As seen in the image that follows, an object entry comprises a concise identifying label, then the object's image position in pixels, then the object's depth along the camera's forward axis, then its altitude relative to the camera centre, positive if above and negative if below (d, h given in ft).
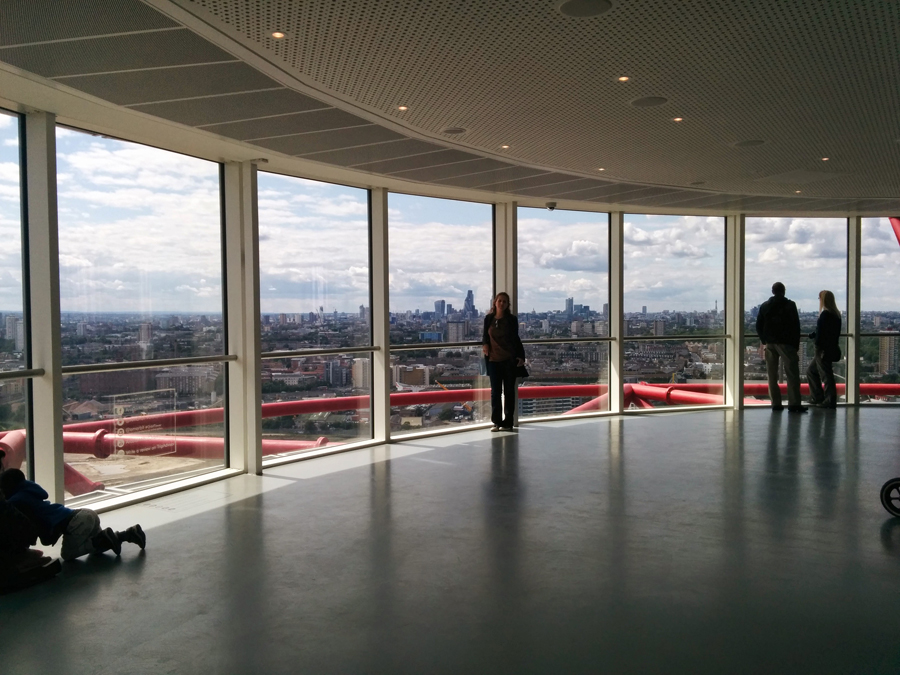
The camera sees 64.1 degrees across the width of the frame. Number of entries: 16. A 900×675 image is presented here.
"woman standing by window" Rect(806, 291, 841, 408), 36.70 -1.44
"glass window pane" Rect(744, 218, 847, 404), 38.68 +2.92
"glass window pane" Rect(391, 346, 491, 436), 30.53 -2.94
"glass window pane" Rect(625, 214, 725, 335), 37.37 +2.40
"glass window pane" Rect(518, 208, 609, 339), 34.73 +2.42
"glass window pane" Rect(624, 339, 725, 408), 37.63 -2.77
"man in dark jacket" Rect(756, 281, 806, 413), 36.09 -0.69
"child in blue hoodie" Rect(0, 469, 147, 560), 14.12 -4.04
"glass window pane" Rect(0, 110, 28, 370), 17.33 +1.82
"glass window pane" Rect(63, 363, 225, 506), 19.40 -3.02
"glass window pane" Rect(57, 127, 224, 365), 19.54 +2.21
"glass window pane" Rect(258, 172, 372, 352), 25.61 +2.28
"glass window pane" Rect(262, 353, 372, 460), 25.45 -2.93
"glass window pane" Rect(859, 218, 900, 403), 39.06 +0.78
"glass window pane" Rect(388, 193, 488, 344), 30.35 +2.42
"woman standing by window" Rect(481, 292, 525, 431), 31.09 -1.11
